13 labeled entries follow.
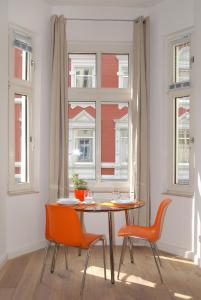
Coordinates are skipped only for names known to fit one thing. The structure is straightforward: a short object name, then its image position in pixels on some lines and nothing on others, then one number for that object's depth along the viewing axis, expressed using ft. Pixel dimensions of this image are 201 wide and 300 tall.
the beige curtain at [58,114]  16.28
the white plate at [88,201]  12.78
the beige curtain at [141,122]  16.47
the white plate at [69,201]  12.42
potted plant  13.07
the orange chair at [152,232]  12.12
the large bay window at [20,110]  15.12
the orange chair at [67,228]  11.10
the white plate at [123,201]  12.69
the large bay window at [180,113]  15.65
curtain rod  17.06
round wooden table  11.67
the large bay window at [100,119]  17.56
